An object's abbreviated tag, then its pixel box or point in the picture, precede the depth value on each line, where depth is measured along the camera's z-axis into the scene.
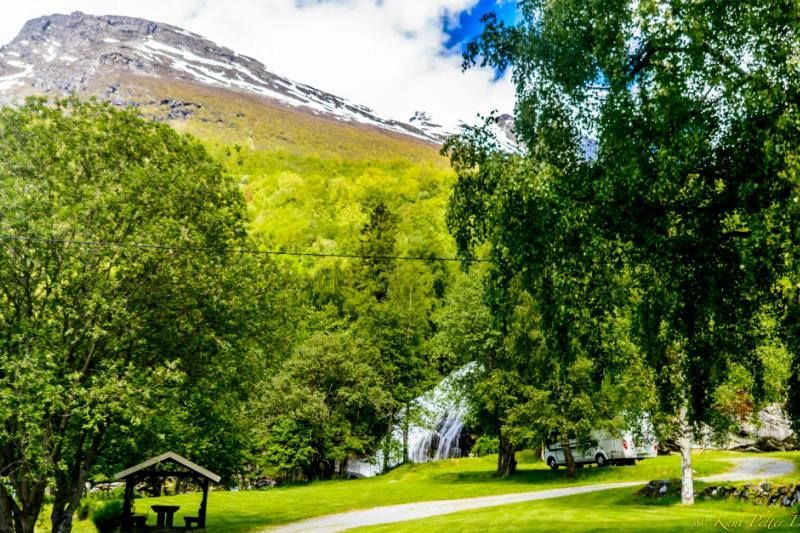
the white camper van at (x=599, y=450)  37.50
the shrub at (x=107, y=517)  24.08
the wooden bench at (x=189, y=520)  22.47
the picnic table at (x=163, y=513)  22.61
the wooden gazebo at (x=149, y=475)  21.69
